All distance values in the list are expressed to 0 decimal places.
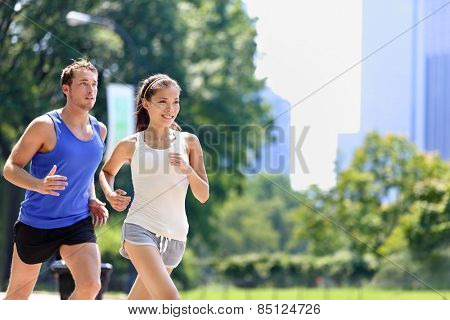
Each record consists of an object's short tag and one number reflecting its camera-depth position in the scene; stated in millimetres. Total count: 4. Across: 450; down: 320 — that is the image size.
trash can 15859
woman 10156
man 10344
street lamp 35044
